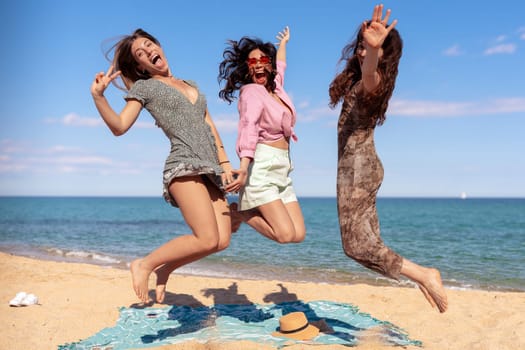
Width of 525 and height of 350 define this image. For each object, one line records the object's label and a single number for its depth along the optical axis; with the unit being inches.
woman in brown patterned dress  167.8
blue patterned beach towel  211.2
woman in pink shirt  170.1
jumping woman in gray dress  167.0
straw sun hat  212.2
